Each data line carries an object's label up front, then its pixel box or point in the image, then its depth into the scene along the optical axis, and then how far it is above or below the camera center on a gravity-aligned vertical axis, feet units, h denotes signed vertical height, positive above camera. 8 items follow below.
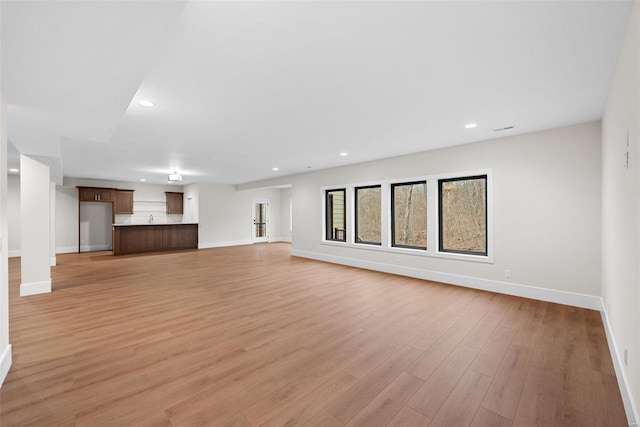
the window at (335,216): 24.62 -0.24
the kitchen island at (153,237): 28.73 -2.69
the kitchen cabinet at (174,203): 35.83 +1.44
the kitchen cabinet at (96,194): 29.63 +2.21
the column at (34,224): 14.49 -0.56
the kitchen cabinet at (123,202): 31.73 +1.39
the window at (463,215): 15.67 -0.11
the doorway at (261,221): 39.19 -1.10
